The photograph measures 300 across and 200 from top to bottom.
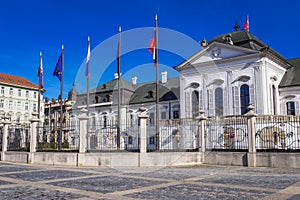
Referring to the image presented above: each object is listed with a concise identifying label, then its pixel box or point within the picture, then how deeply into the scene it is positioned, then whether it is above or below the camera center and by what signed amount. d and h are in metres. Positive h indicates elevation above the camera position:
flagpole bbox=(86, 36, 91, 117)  23.68 +4.42
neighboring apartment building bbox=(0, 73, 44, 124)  63.02 +7.53
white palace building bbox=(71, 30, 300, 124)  30.06 +5.64
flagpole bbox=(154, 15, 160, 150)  17.56 +5.24
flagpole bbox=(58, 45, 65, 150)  17.79 +2.50
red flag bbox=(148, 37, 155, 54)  19.77 +5.73
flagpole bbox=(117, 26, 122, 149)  17.02 +4.55
